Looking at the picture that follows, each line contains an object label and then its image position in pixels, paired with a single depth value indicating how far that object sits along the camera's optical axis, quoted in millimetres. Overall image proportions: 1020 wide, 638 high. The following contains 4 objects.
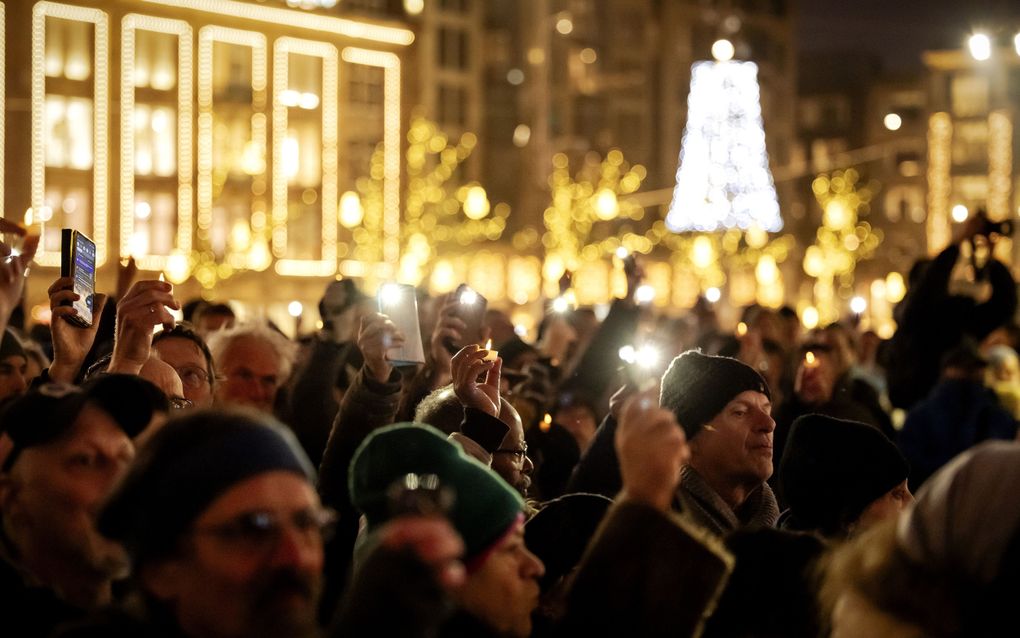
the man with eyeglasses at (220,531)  2607
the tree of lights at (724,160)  51688
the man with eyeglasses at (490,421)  4699
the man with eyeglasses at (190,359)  5898
